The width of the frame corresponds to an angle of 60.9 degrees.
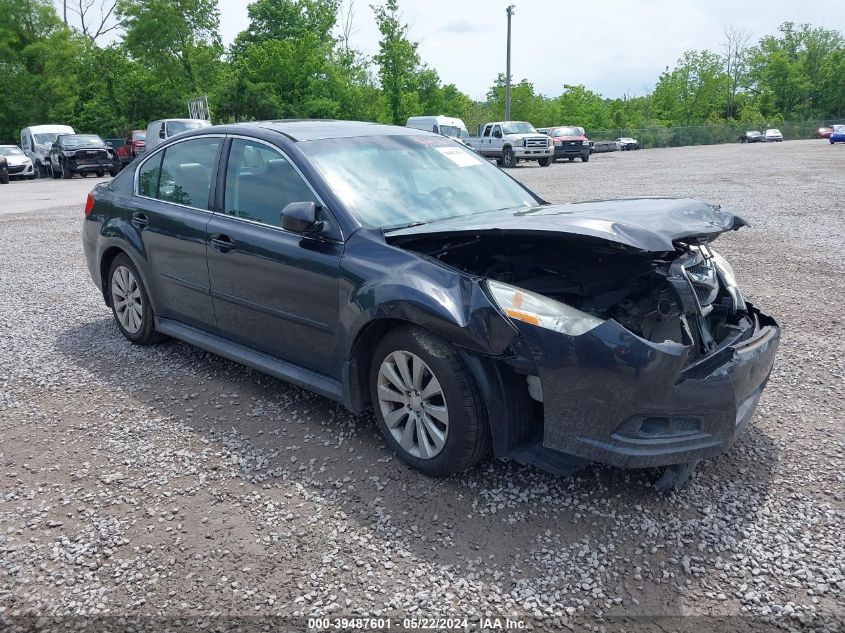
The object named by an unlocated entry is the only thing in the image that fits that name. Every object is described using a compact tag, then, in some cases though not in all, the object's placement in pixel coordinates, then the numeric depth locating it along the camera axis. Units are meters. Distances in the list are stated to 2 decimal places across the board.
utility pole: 42.51
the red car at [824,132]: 62.97
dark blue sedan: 3.00
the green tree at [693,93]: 82.94
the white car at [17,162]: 27.89
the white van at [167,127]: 28.19
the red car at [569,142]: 35.53
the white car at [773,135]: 64.12
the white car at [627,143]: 57.92
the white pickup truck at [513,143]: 30.61
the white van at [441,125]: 29.06
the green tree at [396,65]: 40.12
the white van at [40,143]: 30.67
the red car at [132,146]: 30.86
